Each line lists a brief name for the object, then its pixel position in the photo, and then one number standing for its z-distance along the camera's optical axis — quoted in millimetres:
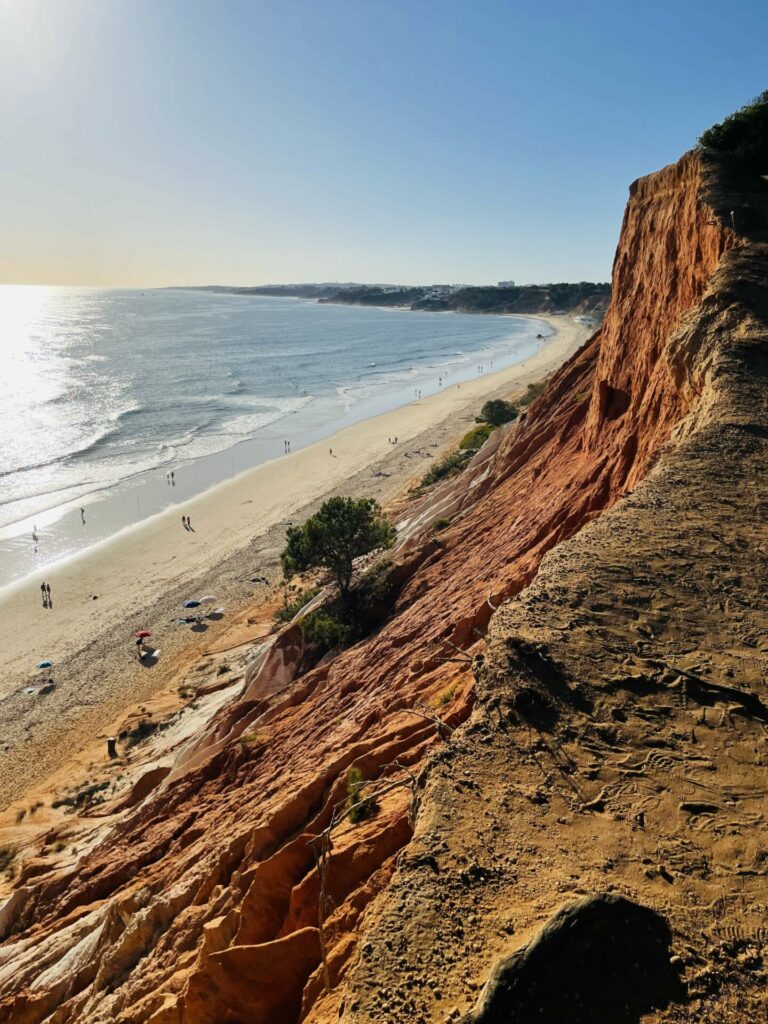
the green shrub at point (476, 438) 49562
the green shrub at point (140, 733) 23578
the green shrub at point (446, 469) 43250
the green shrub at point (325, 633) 20750
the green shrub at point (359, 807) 7791
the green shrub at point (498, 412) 58281
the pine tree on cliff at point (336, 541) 24156
